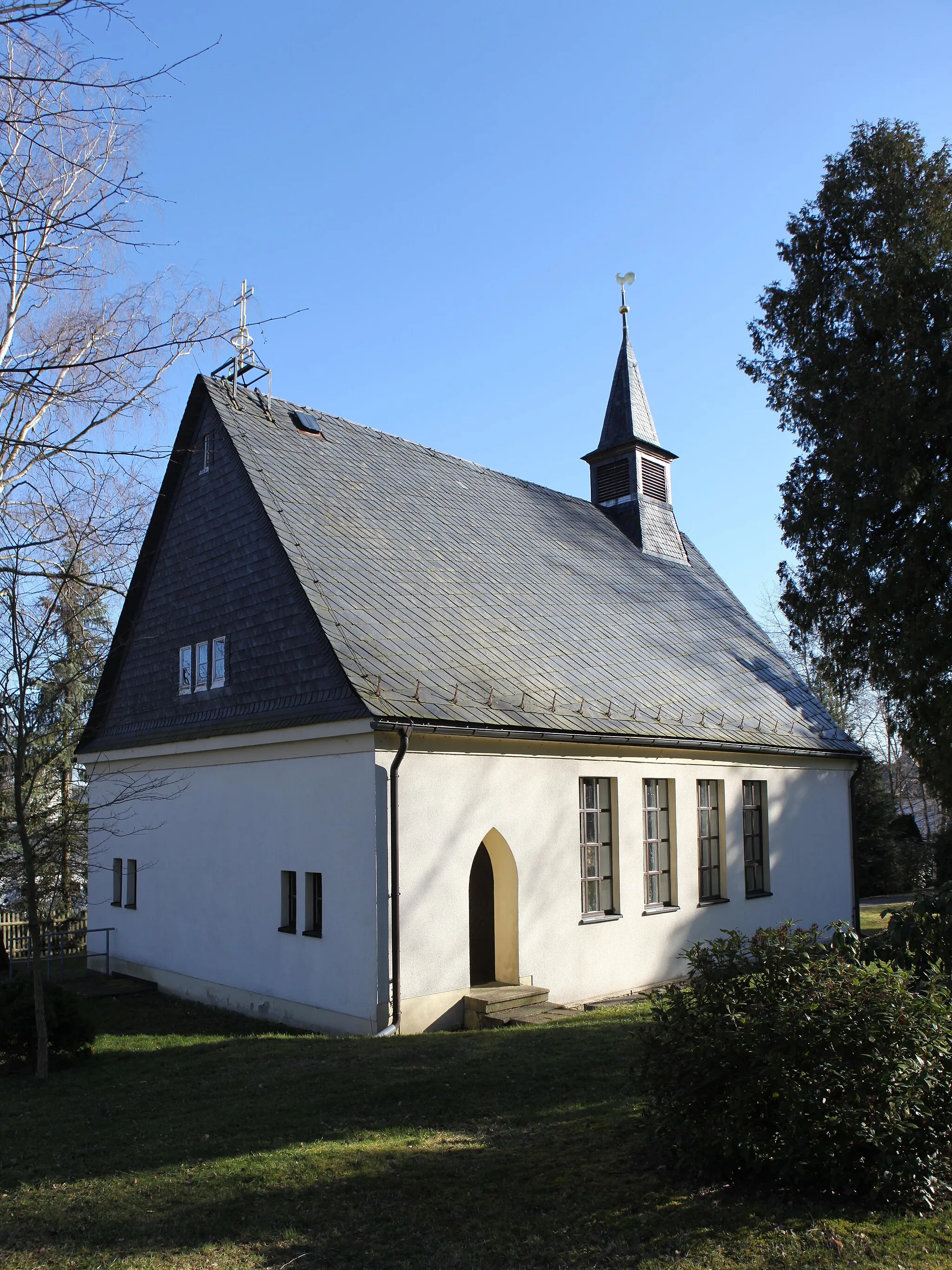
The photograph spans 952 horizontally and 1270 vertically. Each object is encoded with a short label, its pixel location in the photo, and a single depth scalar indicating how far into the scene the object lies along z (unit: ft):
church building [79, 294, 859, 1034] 42.06
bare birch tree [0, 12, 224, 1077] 17.97
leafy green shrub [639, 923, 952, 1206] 18.51
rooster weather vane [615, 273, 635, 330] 92.43
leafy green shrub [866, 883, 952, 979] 24.86
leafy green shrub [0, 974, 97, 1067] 38.17
